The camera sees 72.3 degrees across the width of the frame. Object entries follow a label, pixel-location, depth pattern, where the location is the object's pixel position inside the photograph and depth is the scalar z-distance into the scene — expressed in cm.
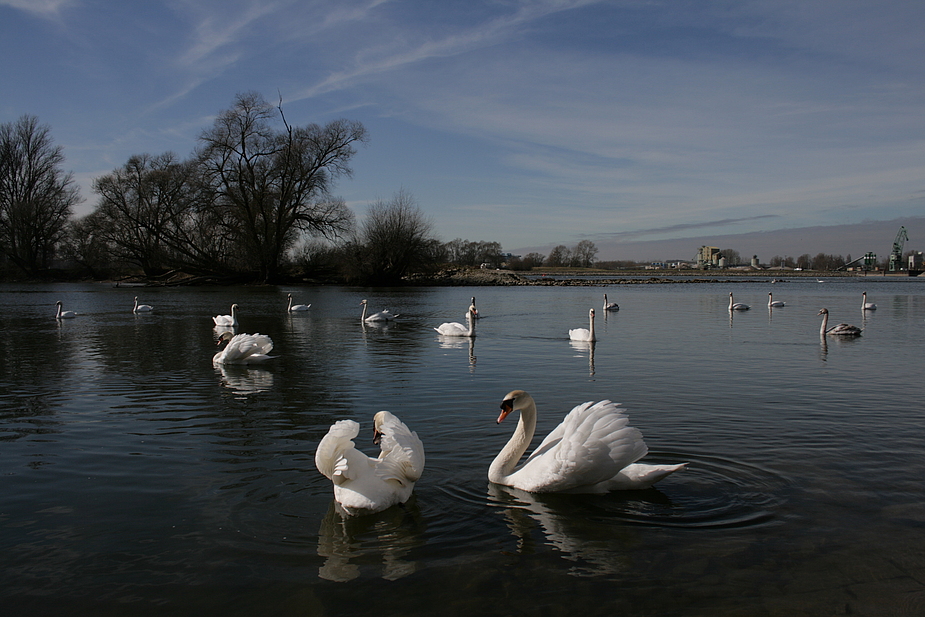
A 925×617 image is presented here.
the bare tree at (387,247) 5600
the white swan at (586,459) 480
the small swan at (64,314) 2216
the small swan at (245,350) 1166
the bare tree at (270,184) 4753
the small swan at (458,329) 1720
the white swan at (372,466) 442
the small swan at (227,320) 1853
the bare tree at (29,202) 5306
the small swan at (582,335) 1520
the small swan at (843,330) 1688
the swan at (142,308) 2537
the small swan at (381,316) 2190
